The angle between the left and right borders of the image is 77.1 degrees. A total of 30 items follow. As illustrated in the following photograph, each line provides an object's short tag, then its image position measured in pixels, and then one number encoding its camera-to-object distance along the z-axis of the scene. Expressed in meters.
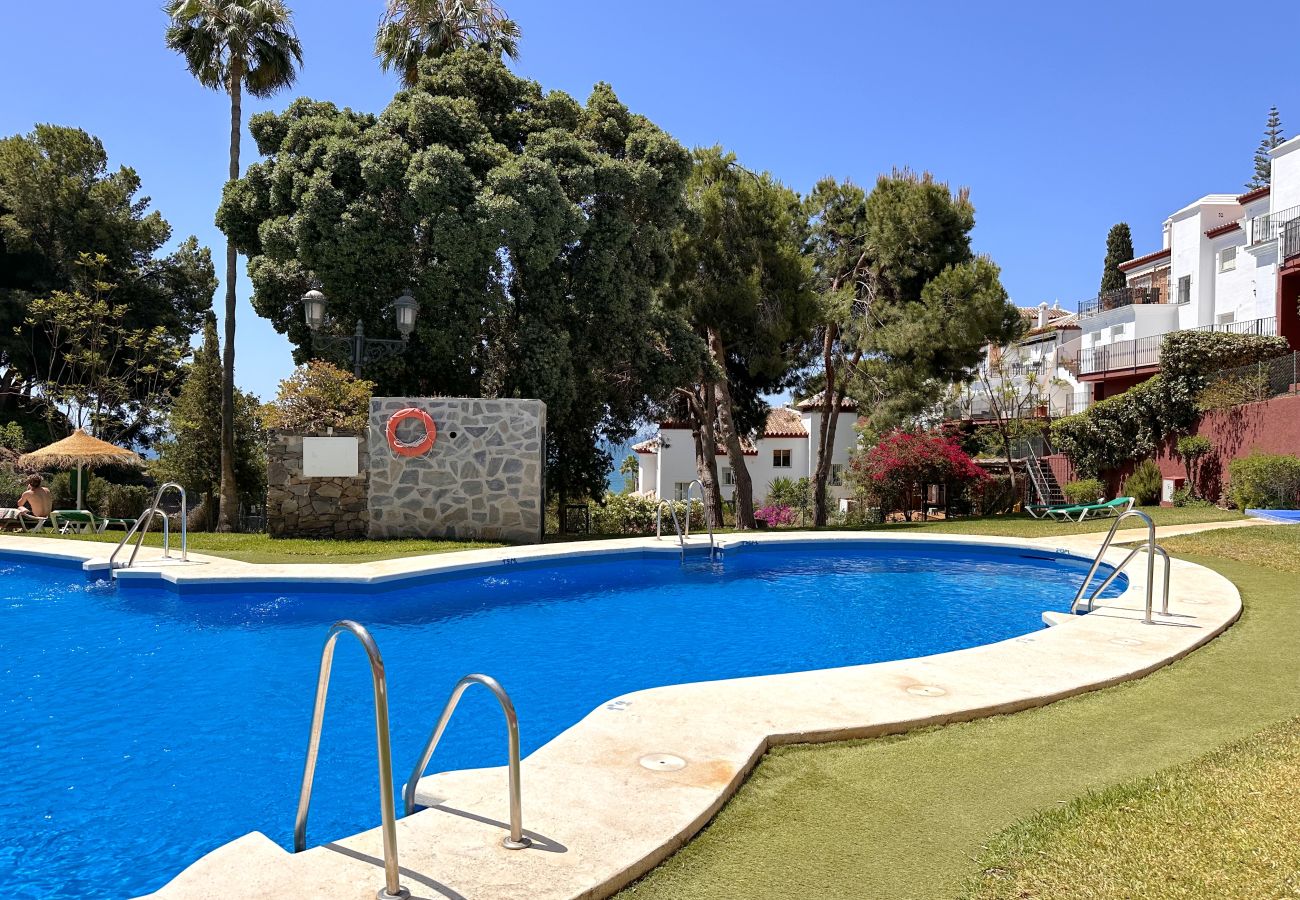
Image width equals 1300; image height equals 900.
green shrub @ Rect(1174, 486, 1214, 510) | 20.06
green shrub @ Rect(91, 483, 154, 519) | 20.20
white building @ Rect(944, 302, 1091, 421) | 26.20
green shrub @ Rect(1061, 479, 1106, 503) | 22.14
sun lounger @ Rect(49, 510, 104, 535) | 16.38
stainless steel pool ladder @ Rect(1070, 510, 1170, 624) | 6.88
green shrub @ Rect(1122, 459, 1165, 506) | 21.41
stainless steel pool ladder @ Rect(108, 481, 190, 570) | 10.23
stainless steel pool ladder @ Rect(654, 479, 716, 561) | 13.69
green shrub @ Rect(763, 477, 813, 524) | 32.01
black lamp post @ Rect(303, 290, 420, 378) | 14.55
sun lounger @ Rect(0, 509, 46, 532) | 16.20
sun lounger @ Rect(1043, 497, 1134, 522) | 17.99
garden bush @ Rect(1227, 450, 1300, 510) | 16.73
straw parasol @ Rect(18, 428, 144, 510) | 17.95
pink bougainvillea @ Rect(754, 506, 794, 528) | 29.70
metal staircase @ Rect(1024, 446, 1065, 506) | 23.53
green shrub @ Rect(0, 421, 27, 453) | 23.22
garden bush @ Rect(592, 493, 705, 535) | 23.20
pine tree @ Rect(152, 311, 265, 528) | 20.58
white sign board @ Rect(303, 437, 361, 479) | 14.80
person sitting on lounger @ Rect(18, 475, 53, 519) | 16.42
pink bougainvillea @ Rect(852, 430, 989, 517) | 22.14
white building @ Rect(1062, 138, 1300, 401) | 24.47
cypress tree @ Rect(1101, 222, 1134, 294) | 42.91
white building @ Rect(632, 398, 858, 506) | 38.09
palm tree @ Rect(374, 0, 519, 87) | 20.91
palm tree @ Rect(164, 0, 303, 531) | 20.72
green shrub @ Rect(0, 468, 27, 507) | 19.62
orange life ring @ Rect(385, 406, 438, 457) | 14.77
